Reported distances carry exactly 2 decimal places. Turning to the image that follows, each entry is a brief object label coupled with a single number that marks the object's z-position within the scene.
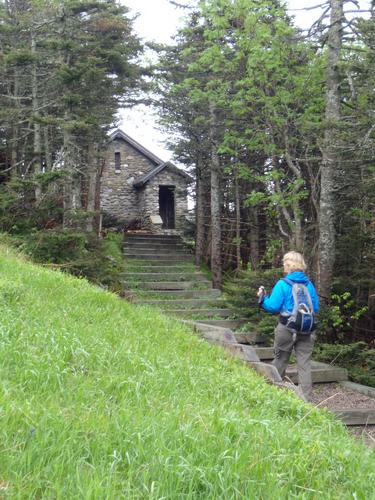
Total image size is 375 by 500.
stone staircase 7.95
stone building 27.23
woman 6.41
